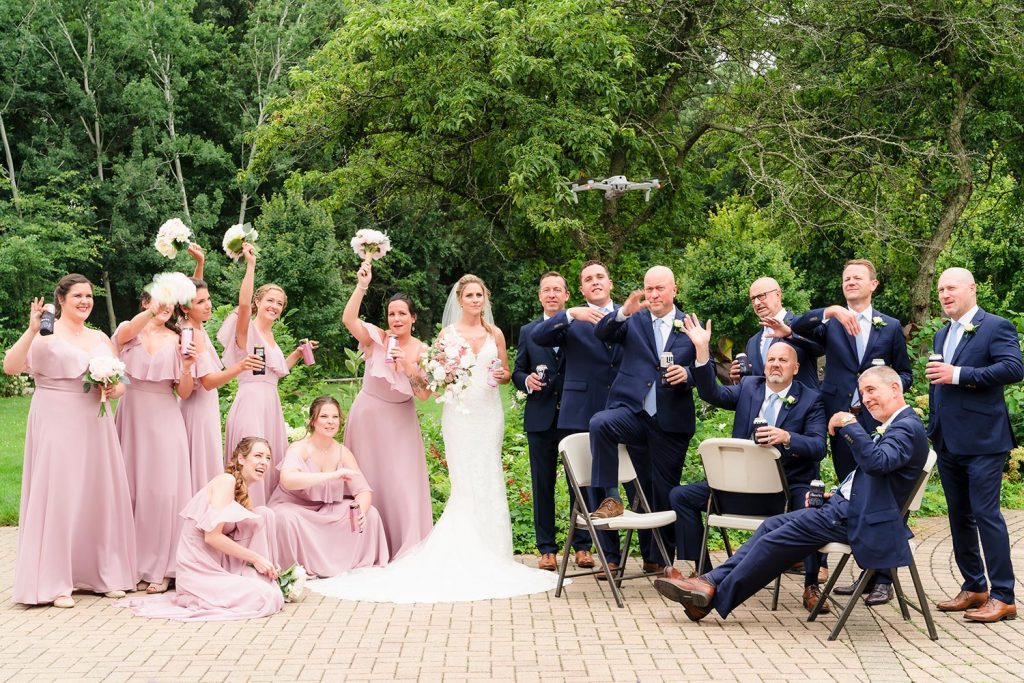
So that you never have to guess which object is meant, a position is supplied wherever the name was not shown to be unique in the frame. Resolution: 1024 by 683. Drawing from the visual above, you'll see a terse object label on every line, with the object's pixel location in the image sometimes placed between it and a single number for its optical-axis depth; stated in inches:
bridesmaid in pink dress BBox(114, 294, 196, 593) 307.4
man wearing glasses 293.7
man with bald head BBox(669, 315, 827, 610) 277.9
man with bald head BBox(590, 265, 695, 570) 297.0
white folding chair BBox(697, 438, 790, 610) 273.6
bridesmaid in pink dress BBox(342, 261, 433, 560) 334.3
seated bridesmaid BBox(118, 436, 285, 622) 278.4
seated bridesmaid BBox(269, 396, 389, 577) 315.3
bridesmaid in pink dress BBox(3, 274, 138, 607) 288.4
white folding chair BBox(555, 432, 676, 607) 282.0
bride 310.0
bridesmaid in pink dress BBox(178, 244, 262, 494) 314.3
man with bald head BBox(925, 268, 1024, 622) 260.2
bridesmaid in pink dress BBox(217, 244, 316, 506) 326.3
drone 595.8
